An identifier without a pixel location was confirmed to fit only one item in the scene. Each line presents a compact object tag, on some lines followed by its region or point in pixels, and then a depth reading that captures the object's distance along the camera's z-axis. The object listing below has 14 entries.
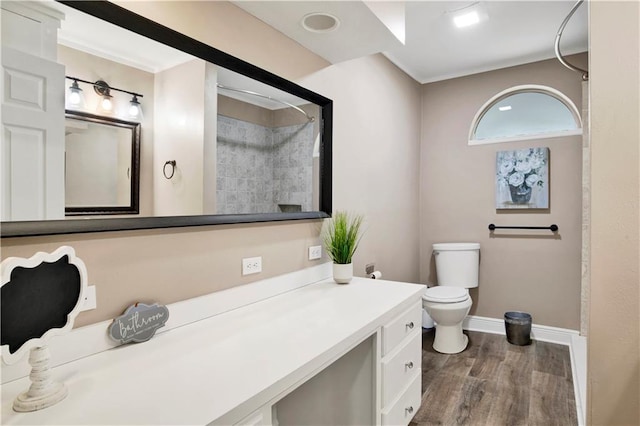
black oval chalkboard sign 0.80
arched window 3.17
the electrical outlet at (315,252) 2.16
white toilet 2.92
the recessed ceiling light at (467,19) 2.48
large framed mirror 1.03
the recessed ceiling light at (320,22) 1.73
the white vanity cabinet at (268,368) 0.84
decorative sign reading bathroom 1.17
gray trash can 3.15
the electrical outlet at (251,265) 1.70
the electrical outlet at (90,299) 1.11
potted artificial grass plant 2.09
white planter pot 2.08
